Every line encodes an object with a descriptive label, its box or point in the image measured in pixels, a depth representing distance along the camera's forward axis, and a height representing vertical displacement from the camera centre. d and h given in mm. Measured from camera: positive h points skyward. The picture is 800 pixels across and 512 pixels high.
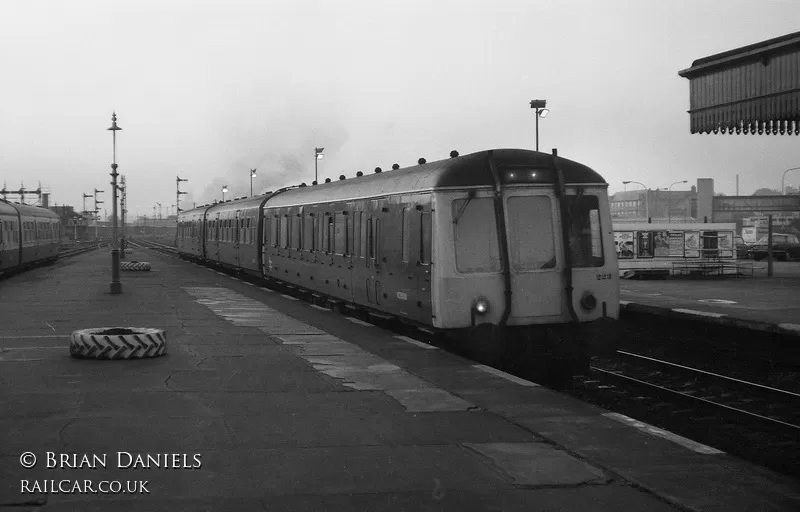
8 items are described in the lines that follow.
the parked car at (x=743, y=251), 57344 -738
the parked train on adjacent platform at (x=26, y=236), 36969 +453
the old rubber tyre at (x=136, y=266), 41469 -1004
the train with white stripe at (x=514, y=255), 13039 -201
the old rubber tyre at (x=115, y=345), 13352 -1522
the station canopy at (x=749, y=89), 19406 +3531
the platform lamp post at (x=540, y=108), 32156 +4926
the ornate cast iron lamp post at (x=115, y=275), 26734 -917
